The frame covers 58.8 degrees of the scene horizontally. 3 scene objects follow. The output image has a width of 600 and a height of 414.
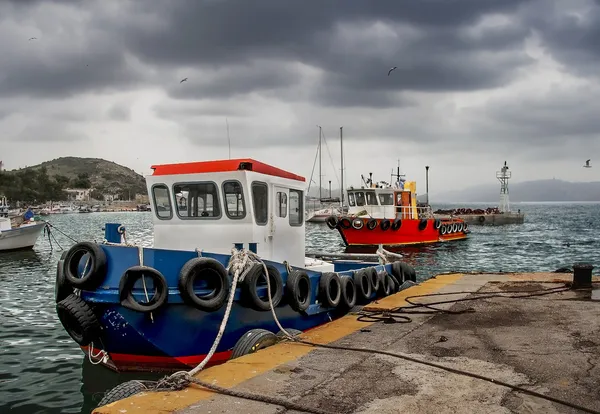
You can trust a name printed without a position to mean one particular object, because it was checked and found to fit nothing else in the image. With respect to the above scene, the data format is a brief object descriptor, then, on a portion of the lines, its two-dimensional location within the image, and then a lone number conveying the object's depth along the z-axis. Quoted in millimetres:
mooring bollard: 10414
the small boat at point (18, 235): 31219
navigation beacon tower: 70500
